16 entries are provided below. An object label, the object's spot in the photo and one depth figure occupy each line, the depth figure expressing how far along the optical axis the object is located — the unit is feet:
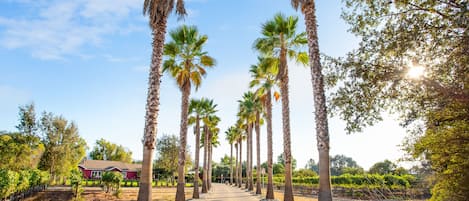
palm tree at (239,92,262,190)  106.97
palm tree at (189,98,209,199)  88.12
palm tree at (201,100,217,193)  102.56
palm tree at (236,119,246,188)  141.57
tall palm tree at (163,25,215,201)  62.28
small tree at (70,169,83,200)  82.84
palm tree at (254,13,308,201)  59.16
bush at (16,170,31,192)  70.44
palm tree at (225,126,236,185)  182.39
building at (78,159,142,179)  189.67
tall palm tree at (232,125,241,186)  166.81
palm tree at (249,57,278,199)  63.77
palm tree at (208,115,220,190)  118.83
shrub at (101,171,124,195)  100.58
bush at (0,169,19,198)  57.48
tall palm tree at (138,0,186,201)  31.03
